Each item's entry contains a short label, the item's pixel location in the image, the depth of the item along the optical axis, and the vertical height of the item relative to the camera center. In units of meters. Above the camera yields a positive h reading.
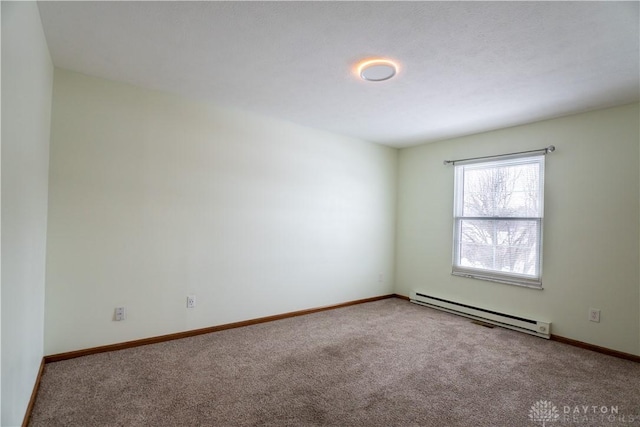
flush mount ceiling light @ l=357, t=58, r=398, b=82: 2.31 +1.10
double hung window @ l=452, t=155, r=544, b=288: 3.50 +0.01
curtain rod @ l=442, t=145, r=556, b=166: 3.33 +0.76
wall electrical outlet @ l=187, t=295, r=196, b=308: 3.09 -0.87
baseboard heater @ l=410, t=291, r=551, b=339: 3.32 -1.11
